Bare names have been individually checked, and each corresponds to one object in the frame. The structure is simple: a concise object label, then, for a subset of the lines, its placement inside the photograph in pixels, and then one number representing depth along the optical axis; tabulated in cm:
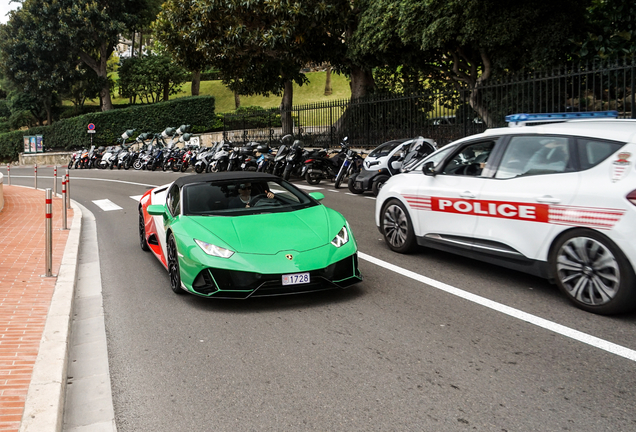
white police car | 527
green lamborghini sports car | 577
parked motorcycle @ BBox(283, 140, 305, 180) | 2055
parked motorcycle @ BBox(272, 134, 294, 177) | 2130
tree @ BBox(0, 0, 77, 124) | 4822
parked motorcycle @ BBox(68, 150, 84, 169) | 3989
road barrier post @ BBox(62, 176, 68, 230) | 1125
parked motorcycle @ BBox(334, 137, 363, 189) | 1852
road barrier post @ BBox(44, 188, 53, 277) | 724
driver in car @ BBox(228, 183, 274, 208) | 703
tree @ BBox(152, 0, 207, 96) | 2670
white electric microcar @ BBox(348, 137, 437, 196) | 1638
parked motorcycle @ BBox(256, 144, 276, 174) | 2169
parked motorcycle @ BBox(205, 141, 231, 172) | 2453
